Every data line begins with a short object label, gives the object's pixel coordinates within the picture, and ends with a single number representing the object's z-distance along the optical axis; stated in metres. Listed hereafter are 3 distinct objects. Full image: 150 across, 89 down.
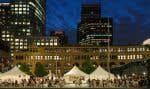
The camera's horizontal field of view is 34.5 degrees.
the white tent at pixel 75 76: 38.09
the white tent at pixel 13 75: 36.94
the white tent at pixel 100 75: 37.12
